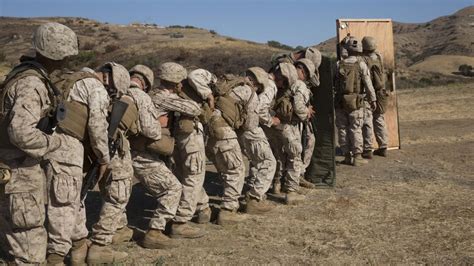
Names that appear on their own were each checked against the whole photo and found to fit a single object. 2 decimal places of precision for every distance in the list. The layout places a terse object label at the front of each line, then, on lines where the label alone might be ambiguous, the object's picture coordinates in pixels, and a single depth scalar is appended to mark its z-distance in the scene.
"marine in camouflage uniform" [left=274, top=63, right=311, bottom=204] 7.51
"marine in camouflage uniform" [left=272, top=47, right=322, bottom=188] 7.89
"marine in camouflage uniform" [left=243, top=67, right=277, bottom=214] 7.05
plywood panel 10.45
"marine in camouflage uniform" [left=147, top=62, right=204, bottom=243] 5.86
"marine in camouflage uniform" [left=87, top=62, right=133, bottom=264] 5.16
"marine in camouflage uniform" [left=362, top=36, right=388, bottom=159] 10.02
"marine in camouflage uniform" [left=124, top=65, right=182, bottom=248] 5.71
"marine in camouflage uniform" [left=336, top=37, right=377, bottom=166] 9.66
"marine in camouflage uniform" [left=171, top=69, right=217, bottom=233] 6.10
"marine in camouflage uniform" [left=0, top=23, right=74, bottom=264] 4.04
